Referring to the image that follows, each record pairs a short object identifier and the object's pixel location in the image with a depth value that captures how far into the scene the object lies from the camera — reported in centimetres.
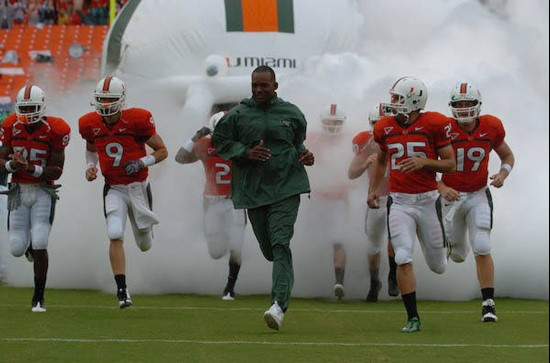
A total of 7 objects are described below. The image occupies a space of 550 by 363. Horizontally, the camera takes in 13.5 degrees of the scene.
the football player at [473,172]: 1676
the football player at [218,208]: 1994
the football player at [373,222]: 1954
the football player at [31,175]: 1710
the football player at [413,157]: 1537
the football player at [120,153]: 1704
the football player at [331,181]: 2056
